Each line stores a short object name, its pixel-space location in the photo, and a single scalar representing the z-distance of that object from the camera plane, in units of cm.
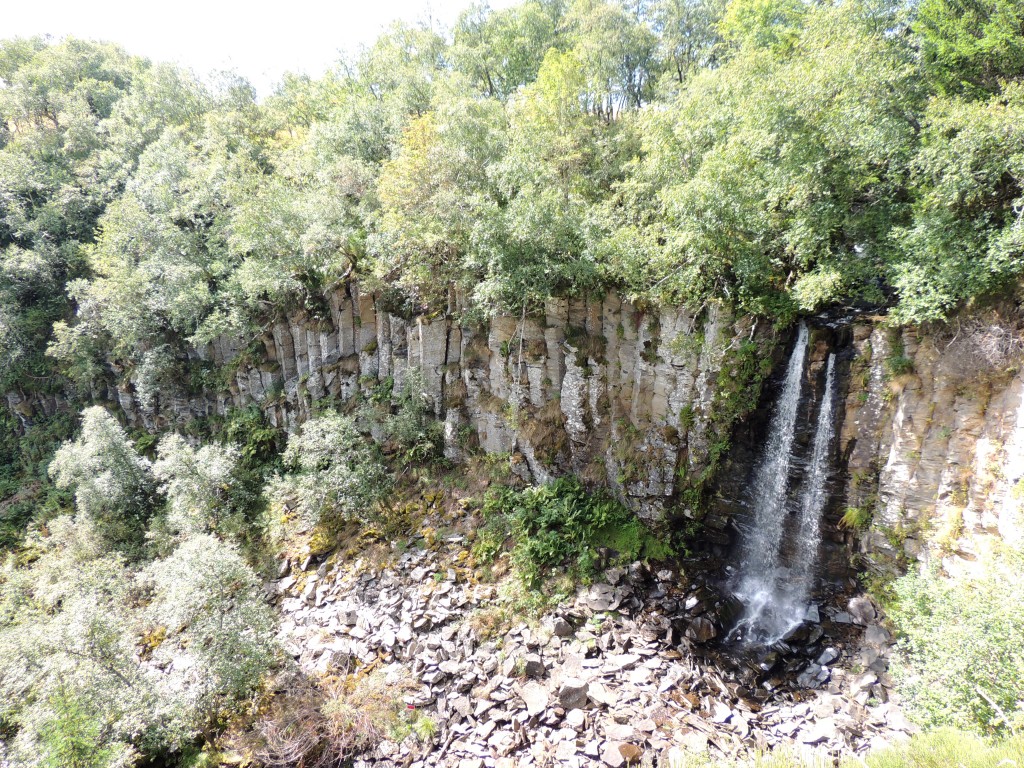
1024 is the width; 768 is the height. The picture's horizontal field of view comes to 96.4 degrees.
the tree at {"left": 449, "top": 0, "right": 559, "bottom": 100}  2694
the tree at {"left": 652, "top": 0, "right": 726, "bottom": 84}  2422
